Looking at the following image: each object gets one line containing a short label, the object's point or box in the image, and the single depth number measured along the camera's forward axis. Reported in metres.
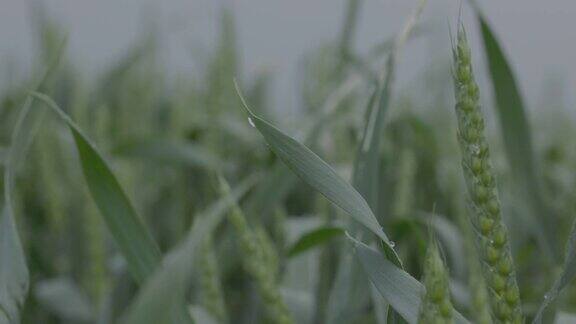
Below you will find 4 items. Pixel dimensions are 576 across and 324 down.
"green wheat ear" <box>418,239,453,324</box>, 0.46
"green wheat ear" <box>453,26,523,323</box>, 0.49
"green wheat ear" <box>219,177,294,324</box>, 0.56
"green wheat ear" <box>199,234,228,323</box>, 0.62
